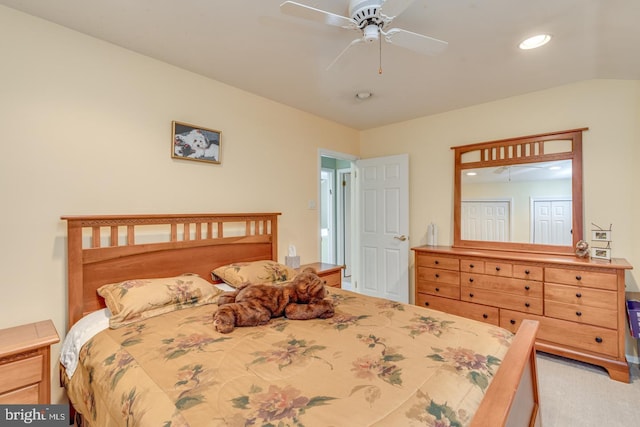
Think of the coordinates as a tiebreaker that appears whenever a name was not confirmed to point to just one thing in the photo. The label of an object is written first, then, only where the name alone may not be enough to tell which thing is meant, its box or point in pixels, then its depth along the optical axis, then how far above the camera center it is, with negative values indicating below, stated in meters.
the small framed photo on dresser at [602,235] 2.55 -0.16
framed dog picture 2.39 +0.64
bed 0.93 -0.60
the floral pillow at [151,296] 1.70 -0.50
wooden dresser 2.30 -0.72
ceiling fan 1.36 +1.01
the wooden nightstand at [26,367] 1.42 -0.74
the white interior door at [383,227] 3.85 -0.13
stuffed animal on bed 1.65 -0.53
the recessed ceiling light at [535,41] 1.99 +1.22
